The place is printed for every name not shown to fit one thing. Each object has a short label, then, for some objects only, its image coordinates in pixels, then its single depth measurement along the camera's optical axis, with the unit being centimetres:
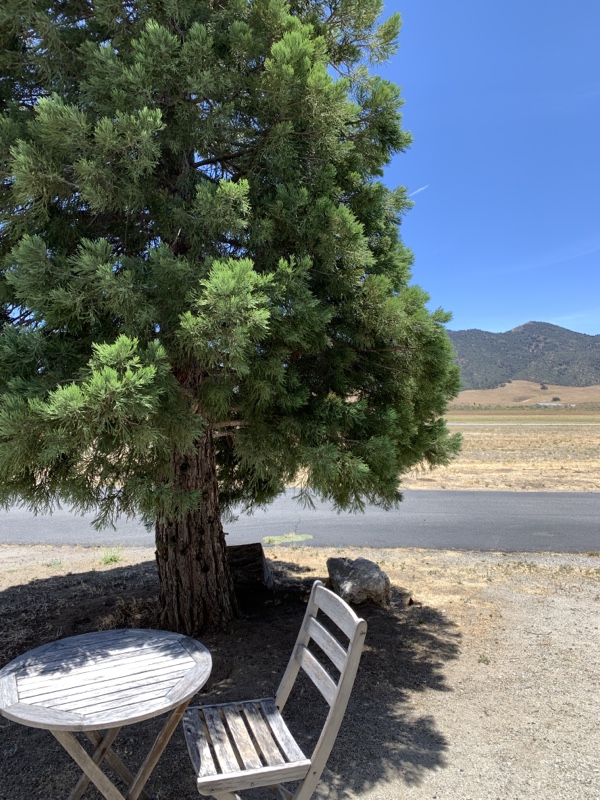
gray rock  549
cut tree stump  571
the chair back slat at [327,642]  238
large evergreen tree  287
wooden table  218
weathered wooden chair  218
